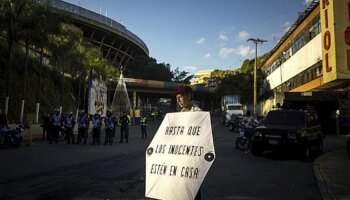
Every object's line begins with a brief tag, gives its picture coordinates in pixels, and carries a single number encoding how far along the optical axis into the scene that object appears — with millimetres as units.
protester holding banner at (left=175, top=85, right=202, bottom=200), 4906
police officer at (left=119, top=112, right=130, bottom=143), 22250
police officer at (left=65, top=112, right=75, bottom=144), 21519
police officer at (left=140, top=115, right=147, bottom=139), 25322
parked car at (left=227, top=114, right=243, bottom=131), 35312
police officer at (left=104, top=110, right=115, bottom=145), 20609
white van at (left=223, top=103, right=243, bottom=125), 45544
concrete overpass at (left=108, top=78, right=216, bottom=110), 78188
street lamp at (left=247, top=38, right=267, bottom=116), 57512
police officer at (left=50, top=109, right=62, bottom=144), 21781
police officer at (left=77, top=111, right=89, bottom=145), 20828
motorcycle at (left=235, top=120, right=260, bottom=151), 17719
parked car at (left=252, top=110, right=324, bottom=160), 14062
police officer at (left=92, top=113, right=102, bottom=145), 20641
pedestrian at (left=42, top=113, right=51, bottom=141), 22269
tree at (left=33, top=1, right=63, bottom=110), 25752
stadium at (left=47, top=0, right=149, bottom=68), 69000
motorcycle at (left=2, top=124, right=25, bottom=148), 18188
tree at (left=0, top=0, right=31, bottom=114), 23891
